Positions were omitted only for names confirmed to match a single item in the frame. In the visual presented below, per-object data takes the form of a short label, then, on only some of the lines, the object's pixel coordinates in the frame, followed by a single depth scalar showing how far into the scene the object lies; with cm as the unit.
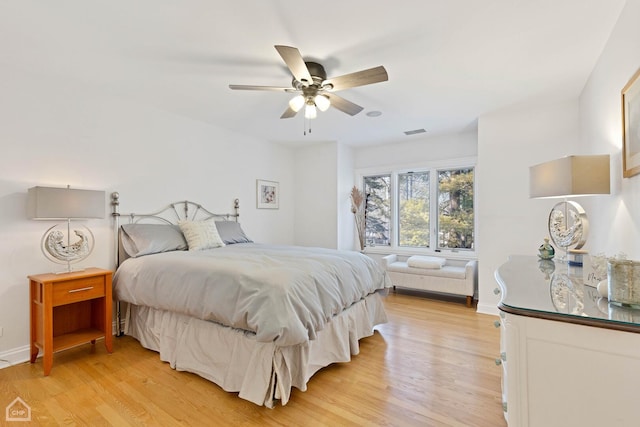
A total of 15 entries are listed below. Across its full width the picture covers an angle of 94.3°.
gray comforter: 190
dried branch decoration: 539
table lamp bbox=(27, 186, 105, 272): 242
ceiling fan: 208
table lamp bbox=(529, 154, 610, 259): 191
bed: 193
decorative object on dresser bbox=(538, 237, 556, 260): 237
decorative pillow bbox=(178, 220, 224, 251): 336
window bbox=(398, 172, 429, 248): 509
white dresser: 99
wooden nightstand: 236
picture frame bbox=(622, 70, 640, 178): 164
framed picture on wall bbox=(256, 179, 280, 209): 491
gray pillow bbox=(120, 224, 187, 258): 303
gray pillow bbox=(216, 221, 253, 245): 384
